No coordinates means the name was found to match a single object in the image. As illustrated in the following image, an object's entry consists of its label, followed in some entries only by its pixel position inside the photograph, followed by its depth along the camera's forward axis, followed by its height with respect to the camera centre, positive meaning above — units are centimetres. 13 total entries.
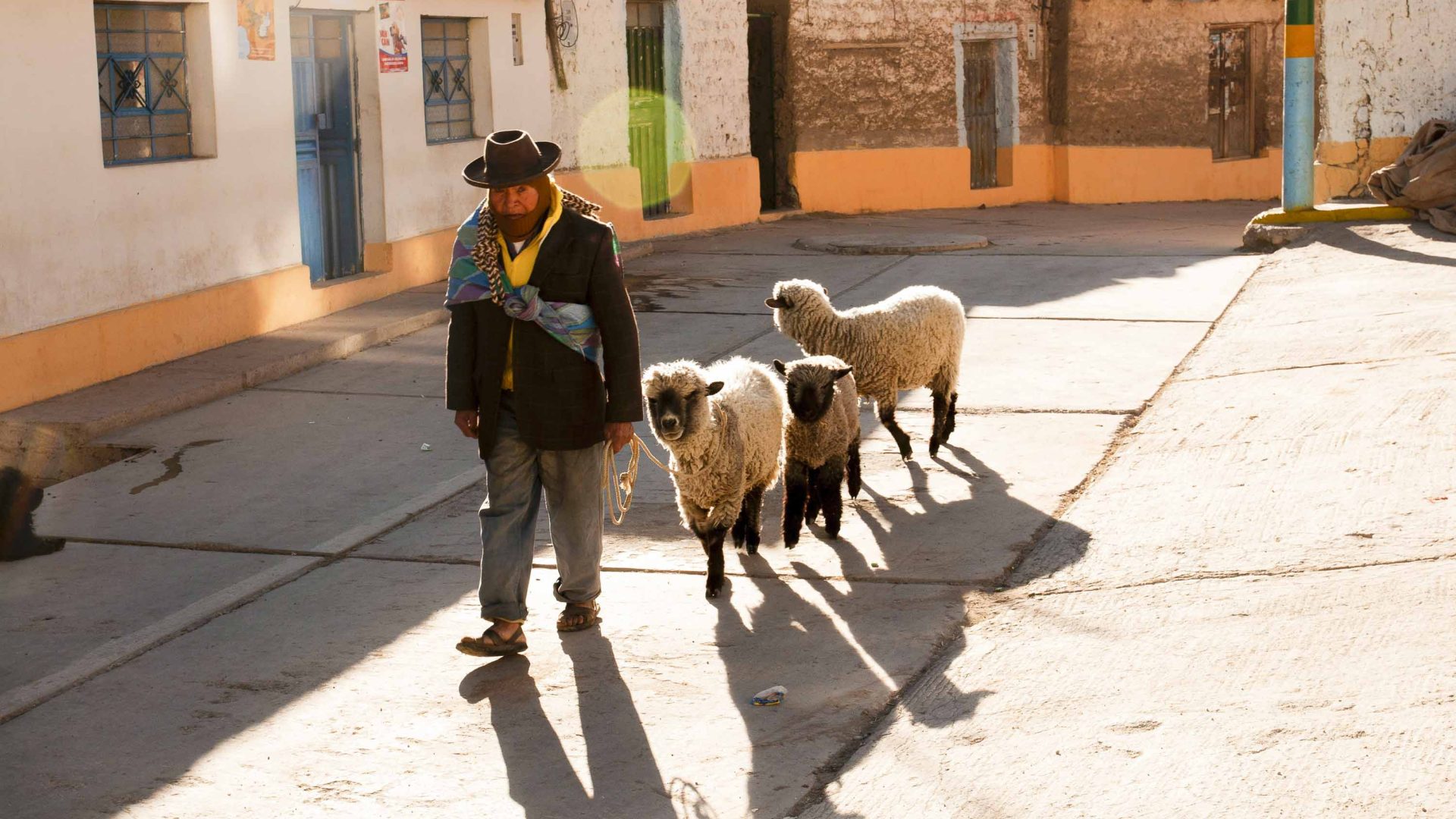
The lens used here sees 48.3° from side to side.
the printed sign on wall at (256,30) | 1152 +119
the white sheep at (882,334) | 791 -76
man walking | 550 -55
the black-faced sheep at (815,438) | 671 -108
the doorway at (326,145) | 1305 +41
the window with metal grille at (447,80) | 1454 +101
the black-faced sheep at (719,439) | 596 -99
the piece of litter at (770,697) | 512 -161
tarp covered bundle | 1395 -17
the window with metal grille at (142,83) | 1055 +78
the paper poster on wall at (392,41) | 1338 +125
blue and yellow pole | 1423 +52
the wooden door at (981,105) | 2150 +91
